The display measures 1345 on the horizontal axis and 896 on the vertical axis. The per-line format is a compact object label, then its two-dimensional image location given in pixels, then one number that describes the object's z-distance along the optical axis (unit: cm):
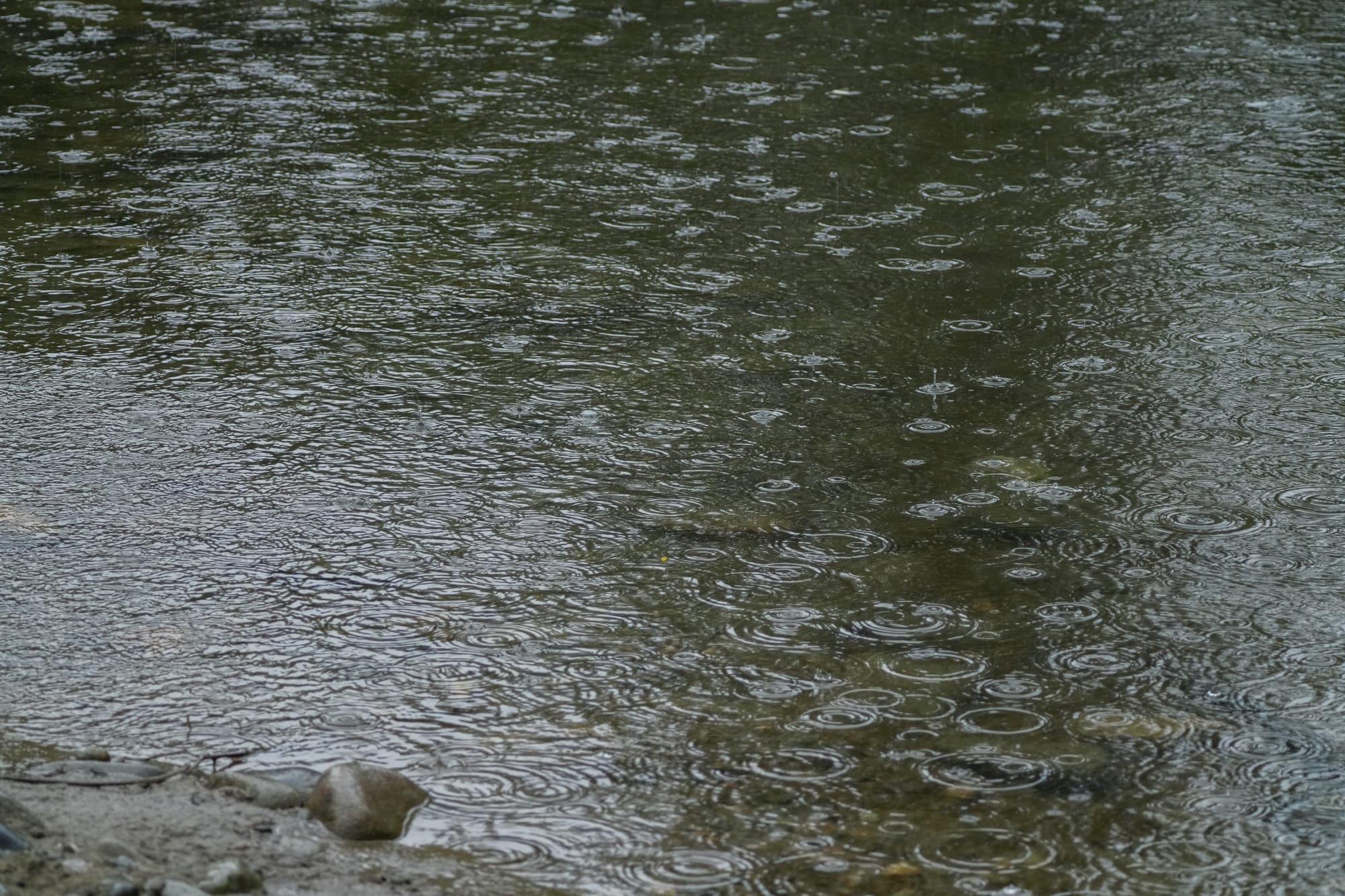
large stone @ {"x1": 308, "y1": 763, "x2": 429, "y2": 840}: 536
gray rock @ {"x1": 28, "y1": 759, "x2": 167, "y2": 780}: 554
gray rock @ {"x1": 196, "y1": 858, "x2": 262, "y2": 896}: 488
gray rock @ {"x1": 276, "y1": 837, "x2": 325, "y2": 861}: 524
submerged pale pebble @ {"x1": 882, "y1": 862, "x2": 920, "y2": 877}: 523
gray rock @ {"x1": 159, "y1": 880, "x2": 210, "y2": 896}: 469
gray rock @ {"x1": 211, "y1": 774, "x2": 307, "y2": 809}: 553
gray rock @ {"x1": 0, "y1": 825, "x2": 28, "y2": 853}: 482
